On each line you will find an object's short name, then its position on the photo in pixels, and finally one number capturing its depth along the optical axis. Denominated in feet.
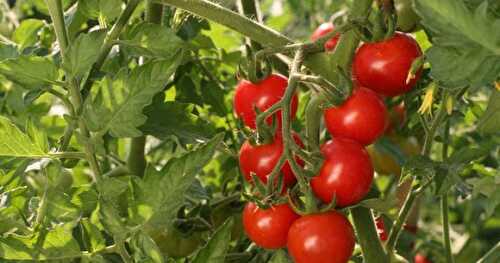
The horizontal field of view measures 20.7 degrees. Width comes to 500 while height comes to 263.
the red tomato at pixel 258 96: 2.14
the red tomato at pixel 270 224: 2.11
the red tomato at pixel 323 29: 2.44
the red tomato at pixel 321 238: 2.06
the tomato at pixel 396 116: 2.89
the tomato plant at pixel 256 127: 1.92
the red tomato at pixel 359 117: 2.07
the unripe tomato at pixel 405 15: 2.08
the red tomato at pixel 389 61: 2.08
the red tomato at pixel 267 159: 2.09
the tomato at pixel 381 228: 2.33
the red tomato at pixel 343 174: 2.06
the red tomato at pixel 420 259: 2.83
